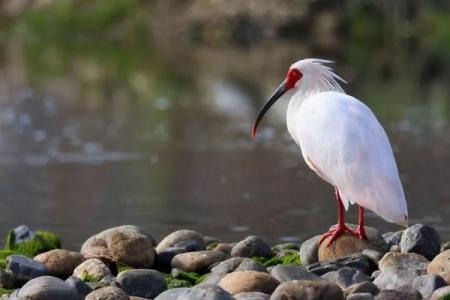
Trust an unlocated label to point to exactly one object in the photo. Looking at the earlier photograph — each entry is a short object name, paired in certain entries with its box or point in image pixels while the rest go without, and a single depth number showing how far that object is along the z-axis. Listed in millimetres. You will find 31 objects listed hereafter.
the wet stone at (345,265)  17672
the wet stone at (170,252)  19844
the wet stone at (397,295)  15498
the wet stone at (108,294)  16234
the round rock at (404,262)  17297
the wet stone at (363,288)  15943
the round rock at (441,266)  16547
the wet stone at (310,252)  18969
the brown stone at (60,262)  18734
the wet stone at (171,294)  16078
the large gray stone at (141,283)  17375
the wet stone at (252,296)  15875
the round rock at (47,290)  16281
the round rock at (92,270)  18312
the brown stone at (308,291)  15367
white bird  18109
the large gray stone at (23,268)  17922
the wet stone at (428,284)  15914
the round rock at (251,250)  20156
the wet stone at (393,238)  19719
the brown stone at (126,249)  19422
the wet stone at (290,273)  16875
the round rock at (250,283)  16500
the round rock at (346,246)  18859
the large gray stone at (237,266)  17781
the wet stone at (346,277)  16859
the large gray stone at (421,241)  18500
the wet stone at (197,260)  19281
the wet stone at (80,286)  16873
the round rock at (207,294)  15359
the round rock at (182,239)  20781
